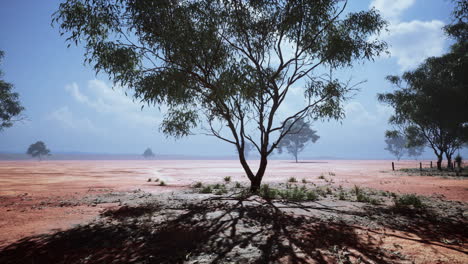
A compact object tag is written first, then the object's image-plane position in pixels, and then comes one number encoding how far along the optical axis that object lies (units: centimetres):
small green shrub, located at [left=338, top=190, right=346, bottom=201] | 1420
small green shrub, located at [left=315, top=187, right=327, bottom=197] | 1591
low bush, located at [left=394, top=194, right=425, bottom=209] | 1210
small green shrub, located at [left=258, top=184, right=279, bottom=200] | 1472
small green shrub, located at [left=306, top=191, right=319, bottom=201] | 1421
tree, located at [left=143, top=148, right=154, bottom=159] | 18366
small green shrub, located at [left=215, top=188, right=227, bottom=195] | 1602
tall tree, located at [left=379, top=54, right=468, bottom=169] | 3253
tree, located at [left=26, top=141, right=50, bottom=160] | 11600
